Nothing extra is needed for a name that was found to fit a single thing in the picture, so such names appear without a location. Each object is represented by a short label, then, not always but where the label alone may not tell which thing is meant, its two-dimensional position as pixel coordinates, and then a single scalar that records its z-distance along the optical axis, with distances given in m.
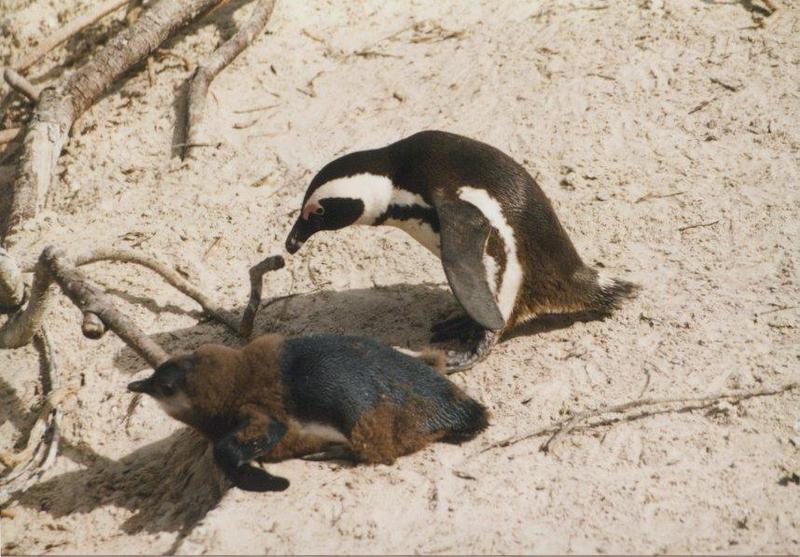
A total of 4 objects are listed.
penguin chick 7.33
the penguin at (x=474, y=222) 8.84
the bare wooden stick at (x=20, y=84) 13.77
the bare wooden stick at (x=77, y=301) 8.56
